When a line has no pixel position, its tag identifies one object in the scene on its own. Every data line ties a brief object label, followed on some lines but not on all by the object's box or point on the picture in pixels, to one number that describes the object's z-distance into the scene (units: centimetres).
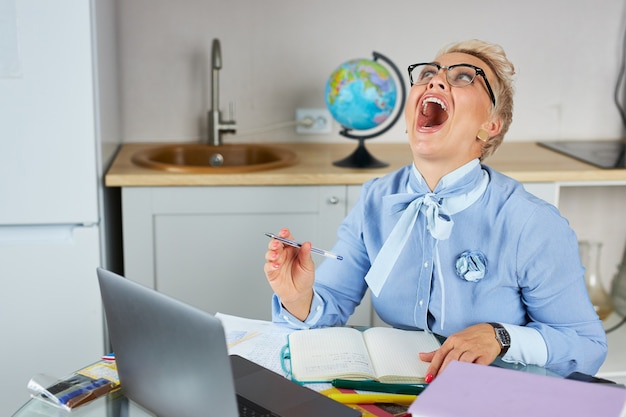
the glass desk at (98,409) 127
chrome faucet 275
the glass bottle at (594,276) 316
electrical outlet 296
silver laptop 105
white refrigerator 224
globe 250
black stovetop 266
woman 158
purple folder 106
